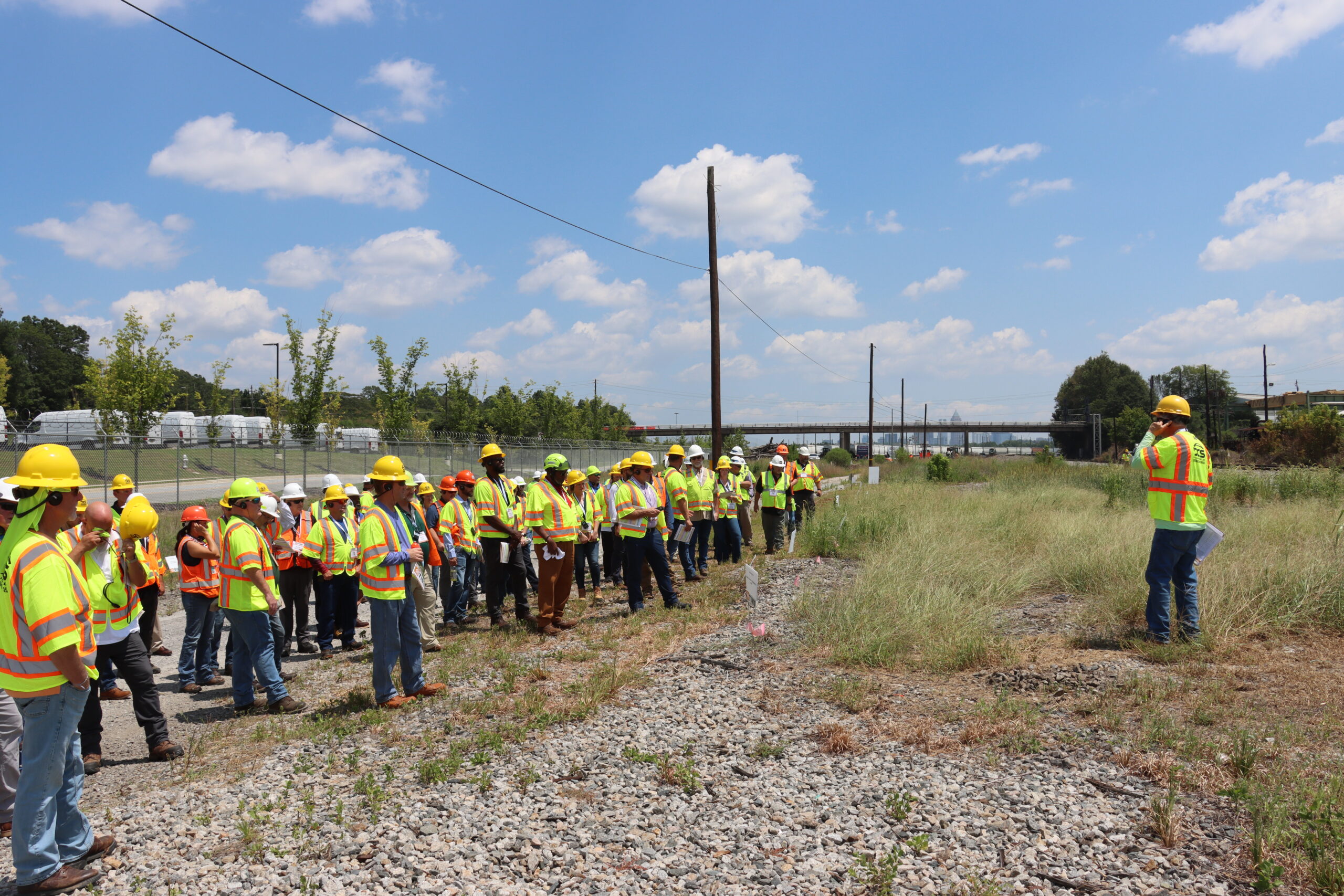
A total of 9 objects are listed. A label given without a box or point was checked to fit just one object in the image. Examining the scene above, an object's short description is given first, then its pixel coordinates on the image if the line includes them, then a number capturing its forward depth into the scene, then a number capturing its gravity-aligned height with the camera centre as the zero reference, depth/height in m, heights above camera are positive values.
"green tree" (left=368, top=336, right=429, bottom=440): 28.28 +1.55
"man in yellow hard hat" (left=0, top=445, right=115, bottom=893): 3.42 -0.91
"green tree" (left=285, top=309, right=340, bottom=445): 25.44 +1.79
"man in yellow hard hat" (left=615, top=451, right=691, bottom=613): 9.51 -1.17
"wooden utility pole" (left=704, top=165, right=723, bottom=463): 18.84 +2.16
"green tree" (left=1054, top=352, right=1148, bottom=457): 99.54 +5.12
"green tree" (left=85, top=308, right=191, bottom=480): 23.95 +1.79
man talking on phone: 6.54 -0.74
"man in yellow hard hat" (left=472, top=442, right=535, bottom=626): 8.55 -1.11
